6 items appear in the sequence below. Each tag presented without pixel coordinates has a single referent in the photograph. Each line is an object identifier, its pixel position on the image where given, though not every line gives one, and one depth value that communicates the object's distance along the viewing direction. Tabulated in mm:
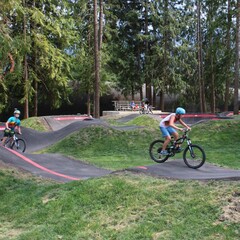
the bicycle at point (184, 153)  10000
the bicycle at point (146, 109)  35156
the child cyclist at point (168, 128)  10227
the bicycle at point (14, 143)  15555
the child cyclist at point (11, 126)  15540
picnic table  40250
